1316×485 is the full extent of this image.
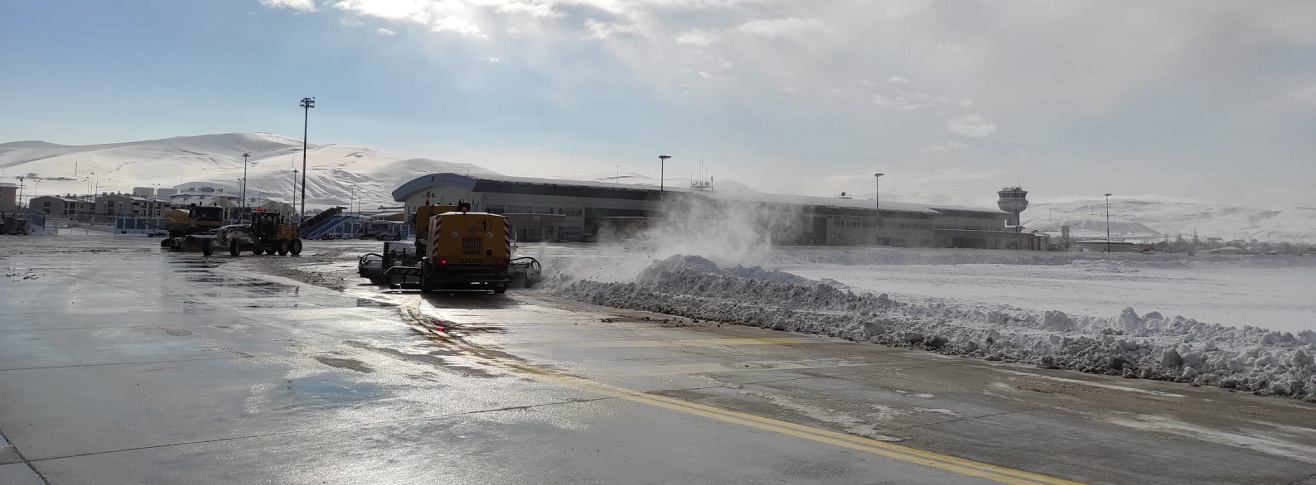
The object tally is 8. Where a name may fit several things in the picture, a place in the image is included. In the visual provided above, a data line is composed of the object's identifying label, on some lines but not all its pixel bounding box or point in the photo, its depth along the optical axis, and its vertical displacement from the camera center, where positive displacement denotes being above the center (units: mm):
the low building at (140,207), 149625 +4592
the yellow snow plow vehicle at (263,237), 46531 +24
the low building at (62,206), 163625 +4698
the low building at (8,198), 131875 +4928
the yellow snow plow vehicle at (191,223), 52706 +755
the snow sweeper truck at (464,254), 22875 -286
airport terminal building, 96312 +4572
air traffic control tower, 161500 +11320
